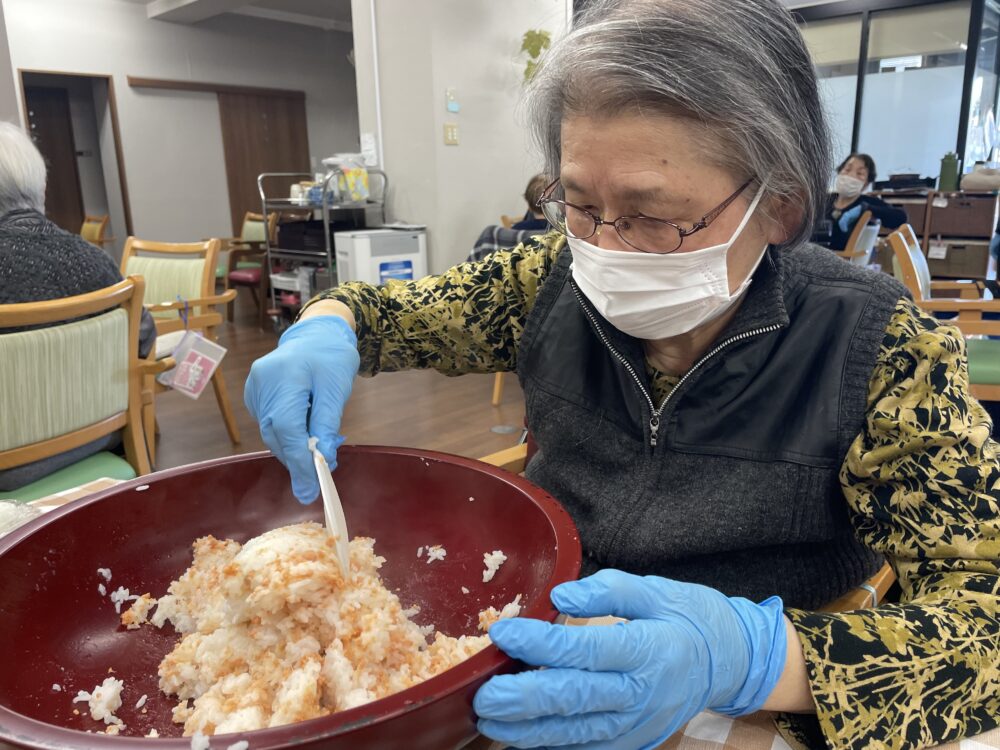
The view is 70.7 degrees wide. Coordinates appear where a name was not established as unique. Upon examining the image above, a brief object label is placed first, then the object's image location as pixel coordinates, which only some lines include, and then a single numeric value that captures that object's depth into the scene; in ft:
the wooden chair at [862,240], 15.23
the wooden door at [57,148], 25.36
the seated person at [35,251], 6.12
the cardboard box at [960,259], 20.38
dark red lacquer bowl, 1.50
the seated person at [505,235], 11.51
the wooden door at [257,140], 27.66
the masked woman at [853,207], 16.69
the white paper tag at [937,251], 20.42
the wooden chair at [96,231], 23.52
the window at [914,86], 23.56
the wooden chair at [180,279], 10.32
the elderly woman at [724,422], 2.02
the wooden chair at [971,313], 8.19
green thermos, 21.36
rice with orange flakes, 1.92
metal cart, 16.21
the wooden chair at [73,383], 4.84
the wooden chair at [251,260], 21.40
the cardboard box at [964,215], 20.27
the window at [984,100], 23.32
